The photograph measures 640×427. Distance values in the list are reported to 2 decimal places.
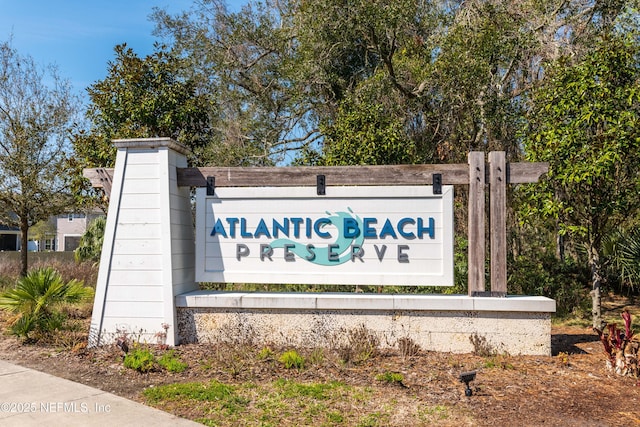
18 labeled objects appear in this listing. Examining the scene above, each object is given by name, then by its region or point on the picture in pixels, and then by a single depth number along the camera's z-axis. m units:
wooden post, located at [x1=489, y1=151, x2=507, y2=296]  7.07
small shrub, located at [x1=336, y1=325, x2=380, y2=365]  6.30
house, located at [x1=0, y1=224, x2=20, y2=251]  43.03
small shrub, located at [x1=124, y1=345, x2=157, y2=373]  6.03
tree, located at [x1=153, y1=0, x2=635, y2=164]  11.99
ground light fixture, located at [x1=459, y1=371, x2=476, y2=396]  5.02
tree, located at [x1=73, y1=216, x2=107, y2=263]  20.00
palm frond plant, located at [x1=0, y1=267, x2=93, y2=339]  7.48
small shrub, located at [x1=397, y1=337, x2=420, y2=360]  6.58
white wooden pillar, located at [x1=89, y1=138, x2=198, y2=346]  7.18
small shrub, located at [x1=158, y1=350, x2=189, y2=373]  6.07
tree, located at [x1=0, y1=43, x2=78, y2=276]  14.21
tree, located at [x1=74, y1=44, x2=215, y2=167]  10.89
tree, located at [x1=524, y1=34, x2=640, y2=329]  7.59
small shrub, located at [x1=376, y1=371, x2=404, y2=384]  5.55
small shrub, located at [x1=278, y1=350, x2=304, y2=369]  6.04
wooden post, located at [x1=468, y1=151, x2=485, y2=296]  7.13
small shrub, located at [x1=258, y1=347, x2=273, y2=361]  6.39
